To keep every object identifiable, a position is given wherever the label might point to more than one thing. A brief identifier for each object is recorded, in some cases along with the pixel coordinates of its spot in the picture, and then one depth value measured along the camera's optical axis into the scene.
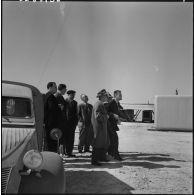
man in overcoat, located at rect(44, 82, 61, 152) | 7.00
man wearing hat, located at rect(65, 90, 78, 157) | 8.41
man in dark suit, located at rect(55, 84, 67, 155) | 7.51
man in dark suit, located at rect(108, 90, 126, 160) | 8.23
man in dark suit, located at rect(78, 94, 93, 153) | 9.46
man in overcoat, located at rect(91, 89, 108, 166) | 7.40
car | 3.56
